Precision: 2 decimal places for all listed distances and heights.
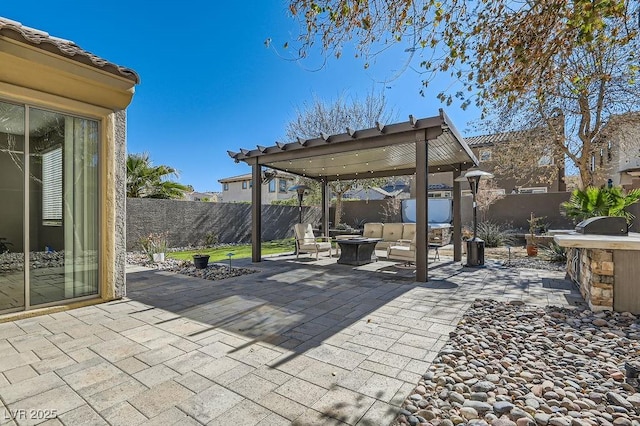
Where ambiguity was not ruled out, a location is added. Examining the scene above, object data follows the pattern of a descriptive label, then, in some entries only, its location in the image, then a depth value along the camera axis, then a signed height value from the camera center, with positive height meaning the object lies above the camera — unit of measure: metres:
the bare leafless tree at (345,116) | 15.80 +5.02
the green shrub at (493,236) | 12.32 -0.88
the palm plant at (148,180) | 11.85 +1.39
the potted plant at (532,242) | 9.94 -0.99
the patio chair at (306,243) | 9.10 -0.85
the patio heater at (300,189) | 11.80 +0.98
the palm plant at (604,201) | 6.59 +0.26
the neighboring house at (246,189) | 30.30 +2.62
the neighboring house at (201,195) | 32.71 +2.64
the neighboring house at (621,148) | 9.47 +2.58
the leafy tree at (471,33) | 2.74 +1.83
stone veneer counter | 4.00 -0.76
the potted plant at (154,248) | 8.46 -0.93
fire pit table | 8.43 -0.99
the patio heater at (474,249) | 8.20 -0.92
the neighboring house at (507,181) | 18.09 +1.98
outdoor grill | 4.92 -0.20
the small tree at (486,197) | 14.65 +0.81
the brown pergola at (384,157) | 6.36 +1.58
